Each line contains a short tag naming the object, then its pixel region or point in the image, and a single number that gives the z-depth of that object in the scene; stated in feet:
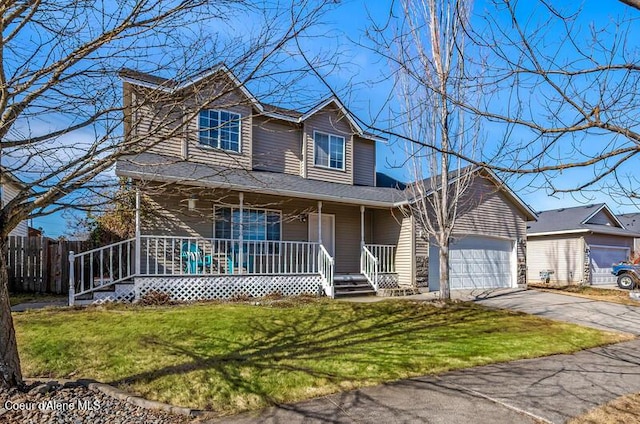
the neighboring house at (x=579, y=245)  67.26
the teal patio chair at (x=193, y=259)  35.12
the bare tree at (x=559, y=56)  10.61
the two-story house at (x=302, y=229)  35.42
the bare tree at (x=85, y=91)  12.78
